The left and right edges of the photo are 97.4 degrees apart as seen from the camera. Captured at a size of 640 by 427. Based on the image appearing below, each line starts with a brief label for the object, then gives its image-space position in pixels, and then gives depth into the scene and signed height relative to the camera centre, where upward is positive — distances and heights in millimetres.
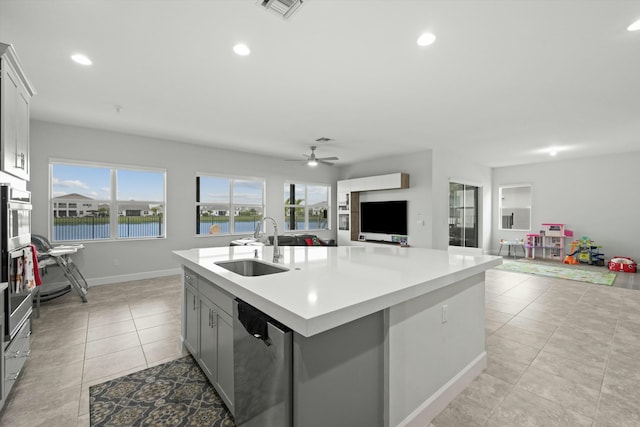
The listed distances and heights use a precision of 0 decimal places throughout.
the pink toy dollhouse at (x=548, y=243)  7238 -812
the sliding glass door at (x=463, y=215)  7146 -82
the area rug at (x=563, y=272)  5305 -1256
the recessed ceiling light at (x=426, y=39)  2268 +1423
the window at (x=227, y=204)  6086 +154
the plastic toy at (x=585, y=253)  6648 -988
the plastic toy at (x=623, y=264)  5981 -1121
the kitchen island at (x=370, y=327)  1195 -627
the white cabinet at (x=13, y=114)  1911 +736
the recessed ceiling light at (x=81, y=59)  2588 +1431
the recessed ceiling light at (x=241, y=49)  2424 +1429
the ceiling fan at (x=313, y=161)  5586 +1003
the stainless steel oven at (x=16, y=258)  1836 -339
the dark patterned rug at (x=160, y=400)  1776 -1320
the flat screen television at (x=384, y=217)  6910 -142
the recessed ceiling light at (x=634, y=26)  2119 +1431
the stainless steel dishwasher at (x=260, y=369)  1200 -757
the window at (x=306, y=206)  7543 +141
